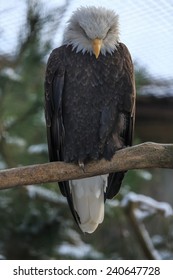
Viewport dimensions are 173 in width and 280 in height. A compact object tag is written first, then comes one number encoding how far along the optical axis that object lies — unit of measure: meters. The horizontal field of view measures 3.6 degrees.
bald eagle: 9.58
